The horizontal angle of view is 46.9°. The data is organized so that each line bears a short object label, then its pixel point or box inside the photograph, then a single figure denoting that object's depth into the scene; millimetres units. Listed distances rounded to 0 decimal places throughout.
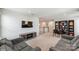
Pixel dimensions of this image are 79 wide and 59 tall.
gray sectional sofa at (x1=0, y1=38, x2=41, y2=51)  1854
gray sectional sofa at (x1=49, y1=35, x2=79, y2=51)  1915
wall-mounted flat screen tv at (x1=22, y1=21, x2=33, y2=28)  1990
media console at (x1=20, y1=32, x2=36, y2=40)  2017
